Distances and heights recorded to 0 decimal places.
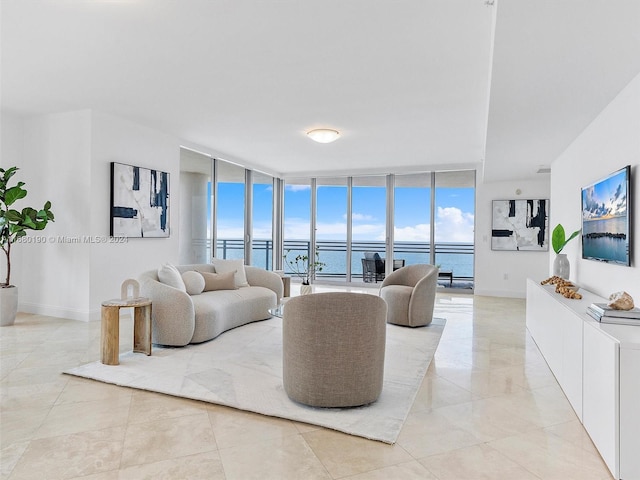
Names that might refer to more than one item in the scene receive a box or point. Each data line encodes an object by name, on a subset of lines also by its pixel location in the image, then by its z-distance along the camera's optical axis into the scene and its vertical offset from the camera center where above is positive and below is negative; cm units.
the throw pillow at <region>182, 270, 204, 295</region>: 462 -49
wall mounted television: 291 +18
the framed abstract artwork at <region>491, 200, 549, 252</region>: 788 +30
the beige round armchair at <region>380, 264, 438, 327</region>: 495 -73
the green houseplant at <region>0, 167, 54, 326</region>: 484 +16
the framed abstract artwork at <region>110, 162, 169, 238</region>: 531 +48
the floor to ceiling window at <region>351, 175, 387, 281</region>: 923 +59
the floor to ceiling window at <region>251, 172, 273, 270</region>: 894 +39
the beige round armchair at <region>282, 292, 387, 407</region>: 254 -66
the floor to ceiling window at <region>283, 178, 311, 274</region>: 992 +43
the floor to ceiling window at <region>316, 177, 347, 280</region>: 962 +53
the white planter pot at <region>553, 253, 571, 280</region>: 440 -27
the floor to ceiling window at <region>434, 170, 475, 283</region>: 856 +65
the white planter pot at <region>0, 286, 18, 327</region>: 482 -80
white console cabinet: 191 -73
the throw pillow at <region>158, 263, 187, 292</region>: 412 -39
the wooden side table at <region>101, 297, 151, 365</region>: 340 -75
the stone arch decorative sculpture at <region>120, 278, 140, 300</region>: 380 -48
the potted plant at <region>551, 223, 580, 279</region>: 440 -15
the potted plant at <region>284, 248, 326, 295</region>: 934 -64
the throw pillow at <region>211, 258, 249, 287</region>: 539 -39
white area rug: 250 -105
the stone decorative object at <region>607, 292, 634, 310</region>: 243 -35
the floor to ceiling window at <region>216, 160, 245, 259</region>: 770 +54
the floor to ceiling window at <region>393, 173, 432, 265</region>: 886 +59
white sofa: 389 -74
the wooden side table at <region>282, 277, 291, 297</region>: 640 -70
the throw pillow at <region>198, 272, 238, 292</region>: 505 -52
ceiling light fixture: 549 +138
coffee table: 398 -72
